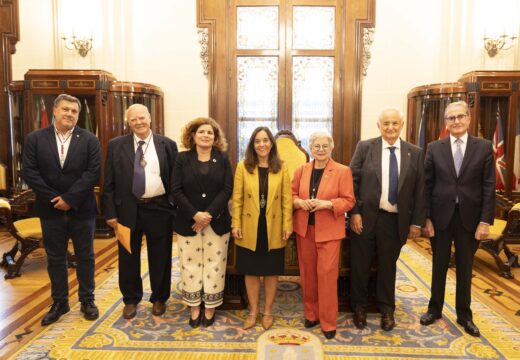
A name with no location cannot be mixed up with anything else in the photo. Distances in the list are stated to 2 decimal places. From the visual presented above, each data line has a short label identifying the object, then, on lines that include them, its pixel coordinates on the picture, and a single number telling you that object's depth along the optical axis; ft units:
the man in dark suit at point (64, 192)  9.43
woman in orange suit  8.96
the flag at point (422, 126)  18.80
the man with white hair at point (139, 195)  9.66
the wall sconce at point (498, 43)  18.98
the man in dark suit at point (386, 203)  9.14
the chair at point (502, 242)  13.57
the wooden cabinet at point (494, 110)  17.44
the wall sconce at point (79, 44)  19.60
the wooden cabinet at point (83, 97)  17.72
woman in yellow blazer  9.06
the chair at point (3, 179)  19.38
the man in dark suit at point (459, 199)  9.08
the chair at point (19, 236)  13.42
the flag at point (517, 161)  17.85
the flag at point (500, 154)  17.89
